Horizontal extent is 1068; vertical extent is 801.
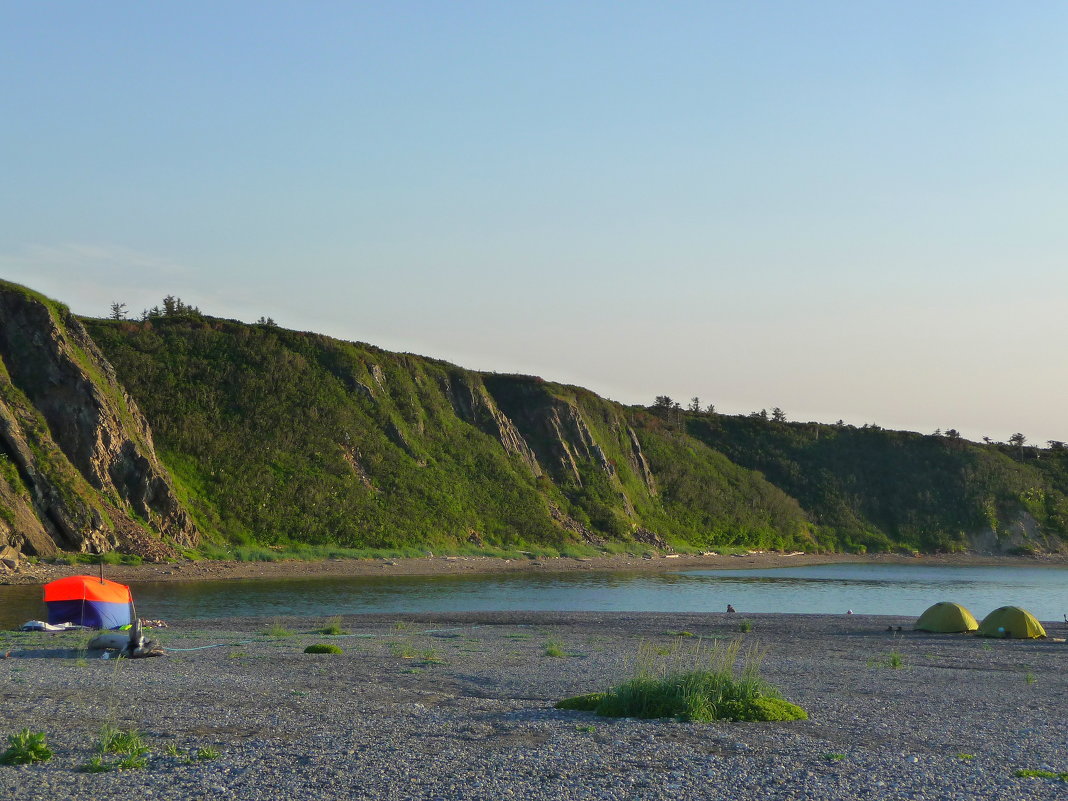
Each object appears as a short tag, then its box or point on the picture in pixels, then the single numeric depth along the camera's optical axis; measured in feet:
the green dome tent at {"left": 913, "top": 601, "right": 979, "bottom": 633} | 120.88
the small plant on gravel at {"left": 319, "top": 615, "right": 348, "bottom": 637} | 105.90
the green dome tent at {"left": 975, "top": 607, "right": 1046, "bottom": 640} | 116.26
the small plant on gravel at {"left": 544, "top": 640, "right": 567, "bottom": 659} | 85.76
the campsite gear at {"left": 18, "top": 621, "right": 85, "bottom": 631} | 99.34
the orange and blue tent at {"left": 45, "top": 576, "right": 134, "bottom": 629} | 102.78
